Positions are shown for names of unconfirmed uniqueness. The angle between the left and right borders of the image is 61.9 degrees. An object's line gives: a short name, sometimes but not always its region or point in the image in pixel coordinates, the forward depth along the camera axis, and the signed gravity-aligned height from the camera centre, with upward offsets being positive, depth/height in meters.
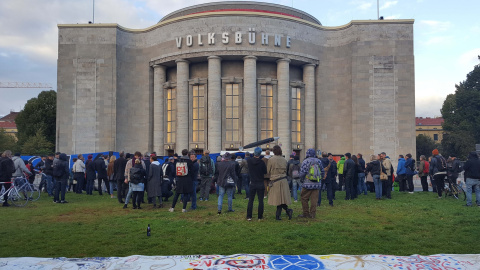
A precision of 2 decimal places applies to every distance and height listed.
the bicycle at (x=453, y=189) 17.45 -2.07
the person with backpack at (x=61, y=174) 15.62 -1.28
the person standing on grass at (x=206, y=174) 15.27 -1.25
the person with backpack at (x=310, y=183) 11.72 -1.20
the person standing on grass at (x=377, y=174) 16.84 -1.35
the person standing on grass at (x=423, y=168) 19.78 -1.29
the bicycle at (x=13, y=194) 14.75 -1.96
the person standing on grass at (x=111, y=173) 17.88 -1.40
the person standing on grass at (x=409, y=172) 20.32 -1.52
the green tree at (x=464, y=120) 55.84 +3.33
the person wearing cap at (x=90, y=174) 19.19 -1.56
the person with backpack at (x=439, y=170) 17.41 -1.21
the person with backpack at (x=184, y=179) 12.90 -1.19
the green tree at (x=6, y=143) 61.47 -0.19
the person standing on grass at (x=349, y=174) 16.66 -1.32
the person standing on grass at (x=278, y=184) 11.25 -1.19
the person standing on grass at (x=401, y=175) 20.44 -1.73
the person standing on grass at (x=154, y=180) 14.20 -1.35
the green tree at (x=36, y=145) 49.94 -0.40
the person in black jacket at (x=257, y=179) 11.43 -1.06
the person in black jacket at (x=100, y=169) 18.84 -1.28
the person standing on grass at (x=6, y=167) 14.56 -0.92
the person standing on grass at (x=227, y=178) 13.18 -1.19
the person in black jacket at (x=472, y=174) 14.16 -1.14
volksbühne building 35.22 +5.42
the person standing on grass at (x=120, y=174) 15.88 -1.28
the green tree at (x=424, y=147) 70.56 -0.82
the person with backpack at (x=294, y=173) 15.01 -1.16
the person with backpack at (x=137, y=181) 13.89 -1.36
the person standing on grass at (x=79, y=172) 19.30 -1.47
